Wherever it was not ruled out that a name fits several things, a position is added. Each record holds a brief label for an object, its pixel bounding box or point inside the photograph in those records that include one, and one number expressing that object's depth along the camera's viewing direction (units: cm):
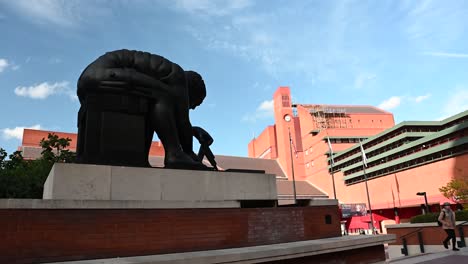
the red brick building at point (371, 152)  3484
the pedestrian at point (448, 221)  973
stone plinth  570
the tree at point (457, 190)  2753
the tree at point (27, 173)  1377
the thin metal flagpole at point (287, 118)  6719
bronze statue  671
